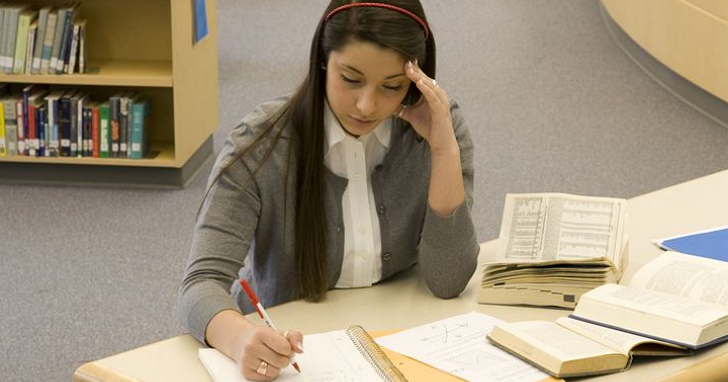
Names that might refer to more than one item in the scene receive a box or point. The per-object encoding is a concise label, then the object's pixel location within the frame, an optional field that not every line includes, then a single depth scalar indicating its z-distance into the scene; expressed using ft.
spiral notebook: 5.66
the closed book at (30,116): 15.03
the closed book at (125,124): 14.96
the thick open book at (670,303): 6.17
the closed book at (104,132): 15.01
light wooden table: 5.81
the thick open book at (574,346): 5.85
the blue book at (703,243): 7.49
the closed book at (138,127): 14.97
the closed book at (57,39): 14.71
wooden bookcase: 15.12
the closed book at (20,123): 15.05
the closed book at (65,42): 14.70
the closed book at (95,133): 15.01
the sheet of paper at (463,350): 5.83
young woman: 6.42
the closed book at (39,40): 14.70
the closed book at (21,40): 14.70
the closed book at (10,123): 15.06
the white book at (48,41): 14.73
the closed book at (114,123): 14.99
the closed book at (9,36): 14.71
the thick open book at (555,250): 6.86
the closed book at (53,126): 14.99
